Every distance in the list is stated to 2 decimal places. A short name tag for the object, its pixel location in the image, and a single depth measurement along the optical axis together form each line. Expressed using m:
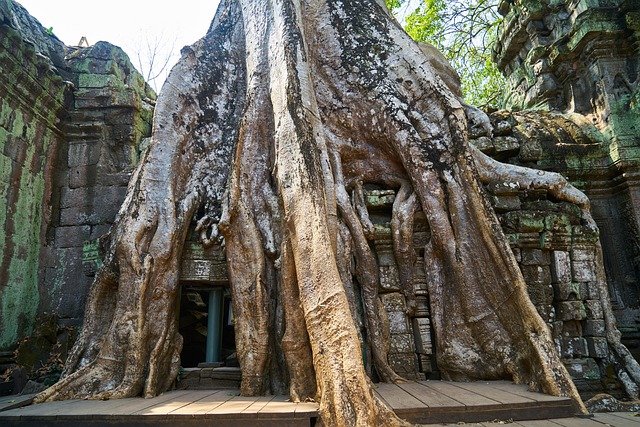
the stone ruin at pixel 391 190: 3.56
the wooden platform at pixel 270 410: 2.27
